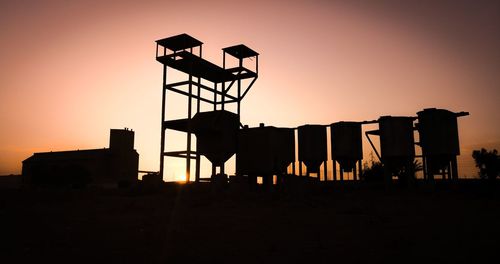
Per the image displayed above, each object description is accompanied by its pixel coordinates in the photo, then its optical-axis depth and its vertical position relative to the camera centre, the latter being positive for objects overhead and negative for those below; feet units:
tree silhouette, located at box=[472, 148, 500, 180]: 159.12 +9.42
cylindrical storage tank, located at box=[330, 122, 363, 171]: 85.76 +8.64
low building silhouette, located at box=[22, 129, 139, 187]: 191.52 +10.36
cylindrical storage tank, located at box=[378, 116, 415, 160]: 77.03 +8.52
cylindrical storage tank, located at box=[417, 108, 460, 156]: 74.02 +8.94
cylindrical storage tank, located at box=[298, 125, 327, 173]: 88.74 +8.19
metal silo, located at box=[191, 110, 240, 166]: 84.07 +9.69
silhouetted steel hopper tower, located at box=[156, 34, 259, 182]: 81.15 +18.86
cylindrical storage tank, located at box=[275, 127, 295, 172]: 85.87 +7.67
